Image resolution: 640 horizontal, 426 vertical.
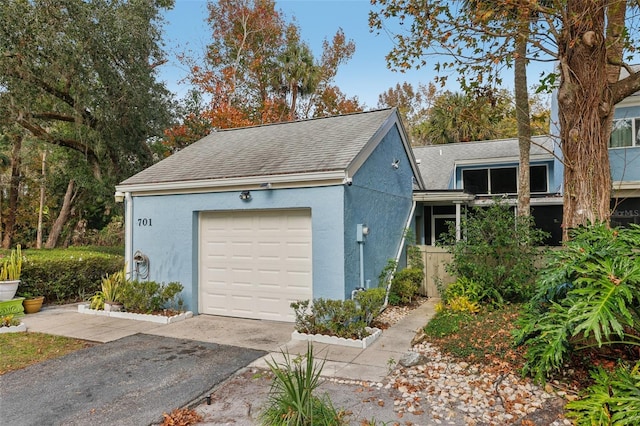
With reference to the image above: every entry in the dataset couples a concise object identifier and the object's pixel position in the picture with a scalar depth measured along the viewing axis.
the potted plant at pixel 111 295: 8.09
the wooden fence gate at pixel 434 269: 9.59
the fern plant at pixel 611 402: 3.21
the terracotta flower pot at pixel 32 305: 8.32
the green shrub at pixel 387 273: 8.32
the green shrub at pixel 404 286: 8.88
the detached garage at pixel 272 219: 6.91
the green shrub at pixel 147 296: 7.78
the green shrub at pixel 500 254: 7.77
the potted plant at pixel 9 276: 7.82
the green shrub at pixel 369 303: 6.42
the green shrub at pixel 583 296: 3.47
